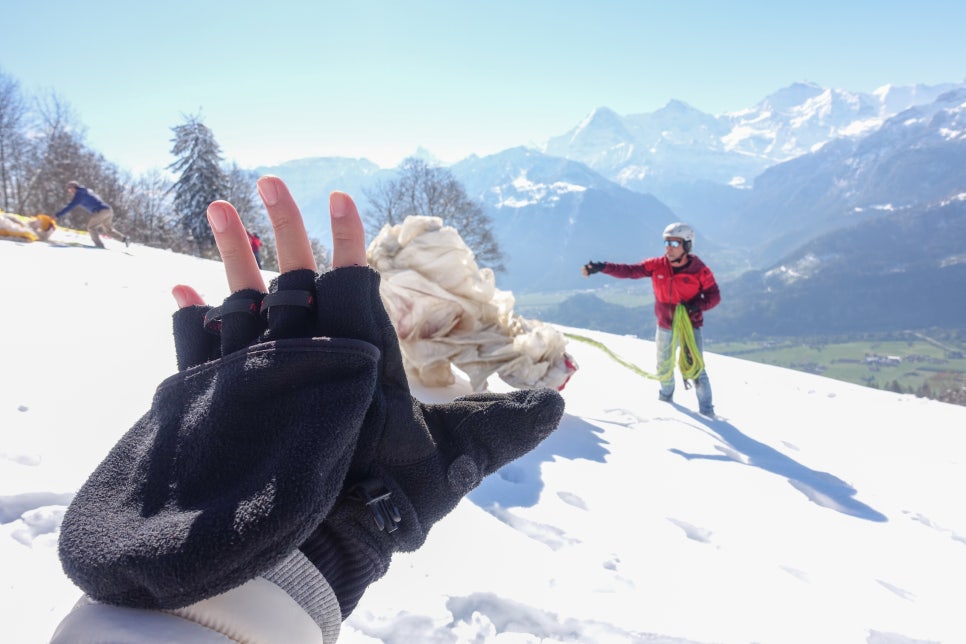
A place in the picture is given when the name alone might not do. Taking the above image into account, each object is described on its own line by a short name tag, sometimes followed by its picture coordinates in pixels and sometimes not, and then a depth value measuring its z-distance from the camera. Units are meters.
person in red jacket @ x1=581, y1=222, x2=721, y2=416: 4.84
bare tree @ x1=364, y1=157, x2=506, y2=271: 25.78
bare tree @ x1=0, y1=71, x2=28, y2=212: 24.36
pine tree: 26.22
